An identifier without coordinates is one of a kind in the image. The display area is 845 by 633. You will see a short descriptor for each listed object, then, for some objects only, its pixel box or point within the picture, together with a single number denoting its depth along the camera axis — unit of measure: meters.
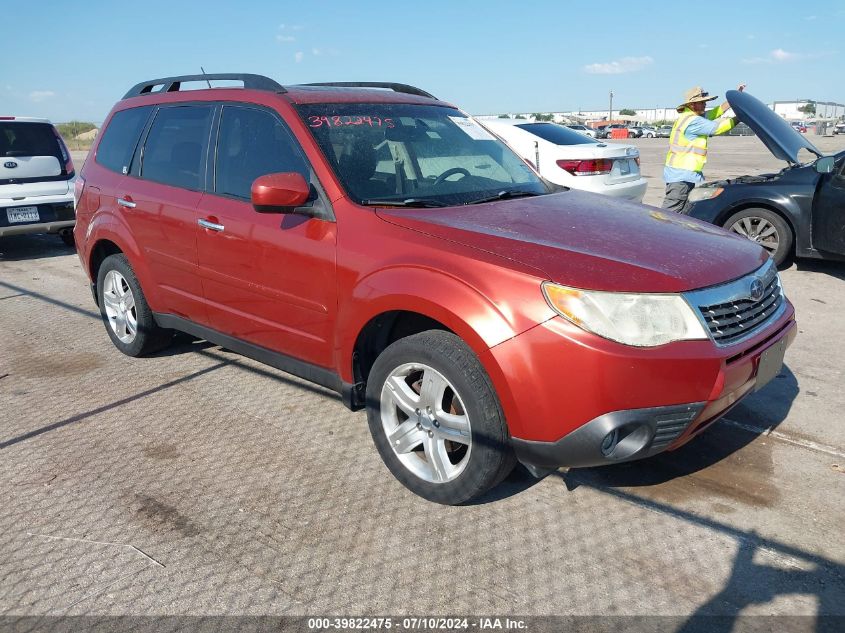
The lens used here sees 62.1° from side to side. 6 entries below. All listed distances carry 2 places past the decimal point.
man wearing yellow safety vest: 7.93
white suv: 8.70
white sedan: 8.04
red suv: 2.63
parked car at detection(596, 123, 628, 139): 67.38
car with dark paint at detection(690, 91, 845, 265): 6.68
